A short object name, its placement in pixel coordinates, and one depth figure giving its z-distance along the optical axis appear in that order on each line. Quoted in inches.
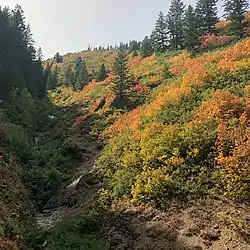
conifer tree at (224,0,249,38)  1481.3
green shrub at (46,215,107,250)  446.9
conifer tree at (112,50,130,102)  1225.2
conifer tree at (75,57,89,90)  2345.4
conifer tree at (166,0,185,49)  2006.5
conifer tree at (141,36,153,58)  2286.0
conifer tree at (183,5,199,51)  1569.8
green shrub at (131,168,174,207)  506.8
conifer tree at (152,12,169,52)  2101.3
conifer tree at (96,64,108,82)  2095.8
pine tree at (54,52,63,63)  5457.5
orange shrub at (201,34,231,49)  1506.4
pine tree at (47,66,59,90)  2960.3
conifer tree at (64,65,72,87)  2910.3
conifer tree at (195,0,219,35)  1771.8
